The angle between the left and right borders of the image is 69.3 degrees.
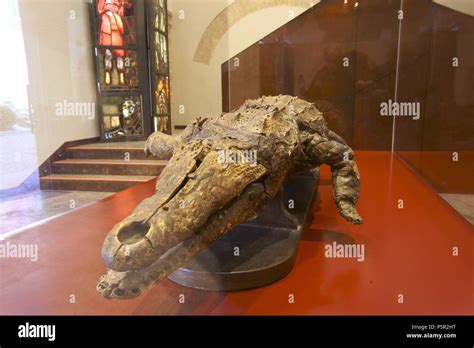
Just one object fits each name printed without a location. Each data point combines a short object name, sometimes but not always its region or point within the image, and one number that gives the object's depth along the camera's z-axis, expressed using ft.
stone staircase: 11.48
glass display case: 4.45
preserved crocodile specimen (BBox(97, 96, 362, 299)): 3.33
